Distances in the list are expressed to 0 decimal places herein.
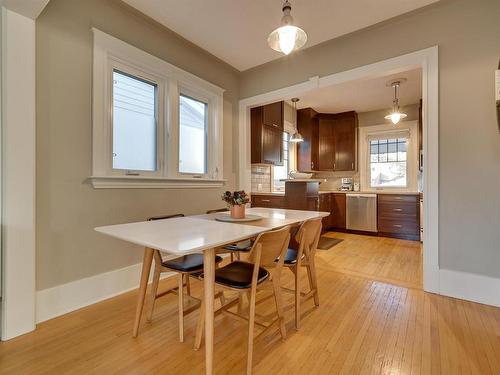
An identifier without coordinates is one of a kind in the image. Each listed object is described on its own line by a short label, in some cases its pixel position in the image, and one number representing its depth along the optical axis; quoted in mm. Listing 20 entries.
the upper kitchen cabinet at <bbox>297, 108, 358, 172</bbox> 5371
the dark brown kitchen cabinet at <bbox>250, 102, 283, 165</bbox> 4000
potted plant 1980
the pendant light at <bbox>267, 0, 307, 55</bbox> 1710
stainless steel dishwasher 4754
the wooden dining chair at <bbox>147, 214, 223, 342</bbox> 1620
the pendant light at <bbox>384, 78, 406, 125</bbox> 3885
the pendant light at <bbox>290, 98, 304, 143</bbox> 4509
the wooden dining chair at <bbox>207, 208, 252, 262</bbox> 2133
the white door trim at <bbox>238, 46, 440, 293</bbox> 2297
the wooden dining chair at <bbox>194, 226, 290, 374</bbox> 1321
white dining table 1167
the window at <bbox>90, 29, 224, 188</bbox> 2199
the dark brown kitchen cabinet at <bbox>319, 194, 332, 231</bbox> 4726
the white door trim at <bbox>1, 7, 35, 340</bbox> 1619
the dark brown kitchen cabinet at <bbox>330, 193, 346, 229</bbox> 5105
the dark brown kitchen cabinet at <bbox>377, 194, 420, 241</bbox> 4391
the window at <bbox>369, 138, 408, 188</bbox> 5133
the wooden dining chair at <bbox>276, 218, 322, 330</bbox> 1733
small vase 1984
